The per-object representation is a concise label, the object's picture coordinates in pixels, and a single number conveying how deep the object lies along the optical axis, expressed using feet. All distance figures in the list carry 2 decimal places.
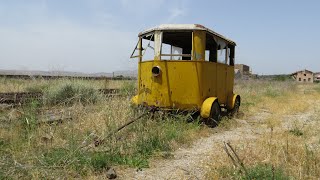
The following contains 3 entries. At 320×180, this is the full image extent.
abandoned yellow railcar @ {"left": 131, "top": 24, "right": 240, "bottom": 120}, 19.89
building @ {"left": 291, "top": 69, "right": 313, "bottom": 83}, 226.25
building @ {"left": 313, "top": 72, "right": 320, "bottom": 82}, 237.27
